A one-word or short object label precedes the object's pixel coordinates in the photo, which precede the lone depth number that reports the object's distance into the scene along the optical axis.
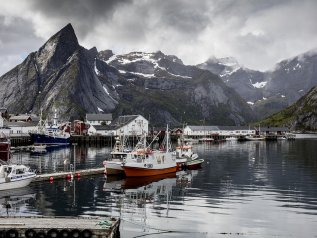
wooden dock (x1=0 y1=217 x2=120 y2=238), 31.42
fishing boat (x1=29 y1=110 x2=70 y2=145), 170.38
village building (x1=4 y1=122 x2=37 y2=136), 193.88
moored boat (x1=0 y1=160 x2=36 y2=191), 57.78
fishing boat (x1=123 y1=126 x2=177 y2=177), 74.62
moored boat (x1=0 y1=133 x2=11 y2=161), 91.32
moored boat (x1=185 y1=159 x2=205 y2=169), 93.62
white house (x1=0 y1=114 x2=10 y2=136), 149.32
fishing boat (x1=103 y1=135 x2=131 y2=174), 75.56
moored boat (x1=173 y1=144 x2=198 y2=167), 96.42
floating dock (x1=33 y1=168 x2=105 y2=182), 66.88
